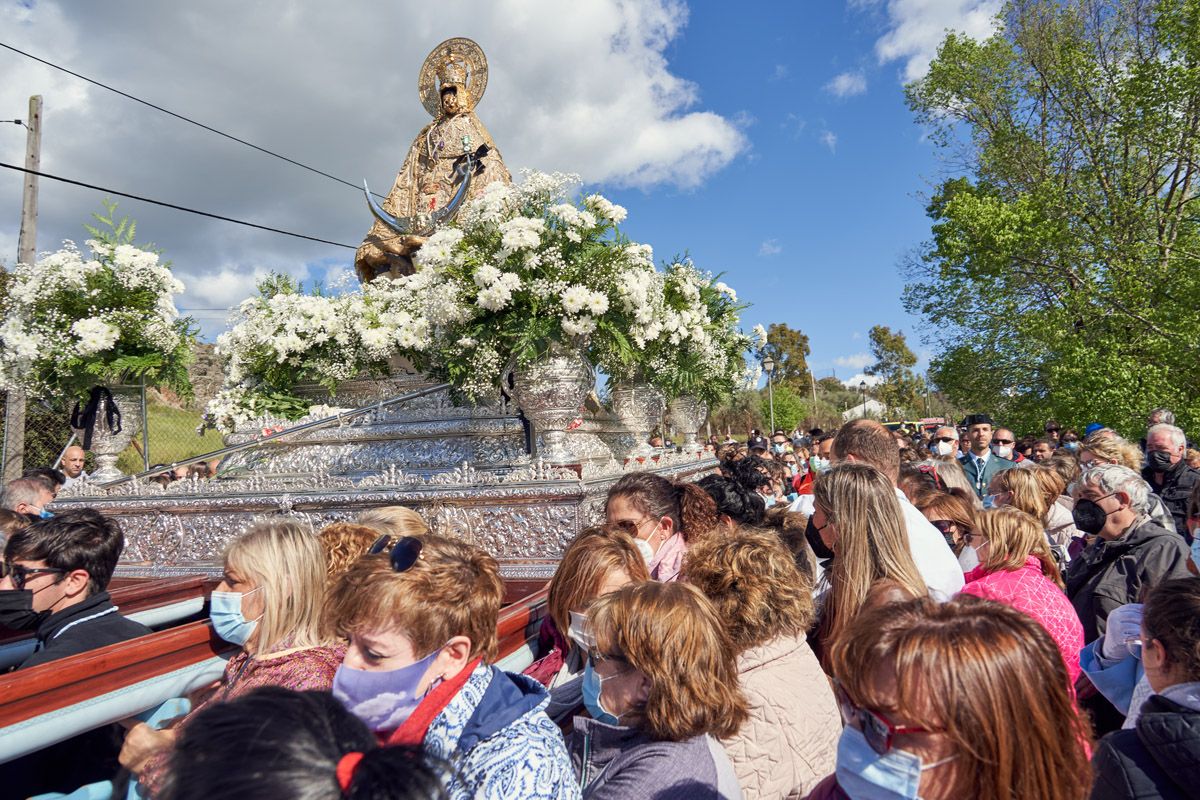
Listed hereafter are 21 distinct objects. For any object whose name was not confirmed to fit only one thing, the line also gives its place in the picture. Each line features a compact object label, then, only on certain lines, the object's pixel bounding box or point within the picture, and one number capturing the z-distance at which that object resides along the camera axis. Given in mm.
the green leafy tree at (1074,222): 10438
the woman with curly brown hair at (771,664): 1810
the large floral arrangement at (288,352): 5742
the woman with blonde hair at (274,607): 2031
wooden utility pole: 10062
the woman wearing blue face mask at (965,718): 1146
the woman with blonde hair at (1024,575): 2498
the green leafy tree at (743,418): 34344
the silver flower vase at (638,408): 6102
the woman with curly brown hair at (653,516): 3158
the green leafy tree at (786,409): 34156
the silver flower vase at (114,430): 6016
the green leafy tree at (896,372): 52188
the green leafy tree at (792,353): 53406
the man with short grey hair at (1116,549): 2914
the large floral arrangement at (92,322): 5547
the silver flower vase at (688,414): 7142
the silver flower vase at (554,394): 4406
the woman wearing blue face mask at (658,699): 1540
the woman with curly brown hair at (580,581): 2217
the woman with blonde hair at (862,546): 2395
